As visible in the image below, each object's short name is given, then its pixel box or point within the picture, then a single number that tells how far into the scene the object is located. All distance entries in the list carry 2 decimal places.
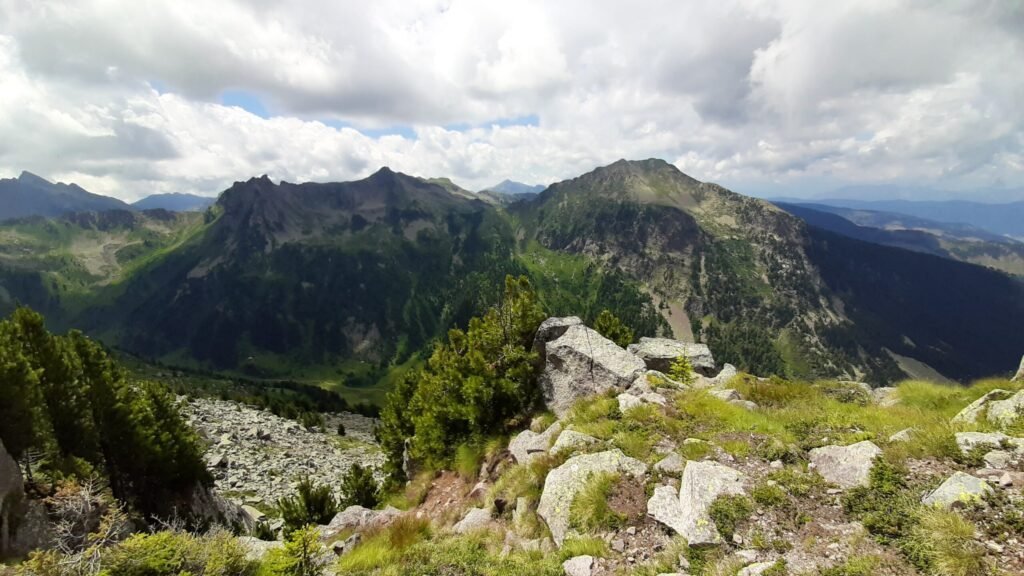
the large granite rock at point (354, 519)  23.03
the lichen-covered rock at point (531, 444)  20.30
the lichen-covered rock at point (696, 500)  10.62
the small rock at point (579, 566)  10.68
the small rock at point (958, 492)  8.79
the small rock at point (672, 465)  13.62
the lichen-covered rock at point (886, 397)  21.10
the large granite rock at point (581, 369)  24.44
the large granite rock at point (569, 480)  13.22
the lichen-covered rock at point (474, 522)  16.04
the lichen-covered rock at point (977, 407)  14.23
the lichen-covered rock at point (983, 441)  10.56
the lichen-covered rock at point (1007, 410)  12.82
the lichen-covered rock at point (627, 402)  19.52
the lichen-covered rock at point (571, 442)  16.74
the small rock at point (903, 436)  12.53
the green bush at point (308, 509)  35.88
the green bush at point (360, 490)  41.67
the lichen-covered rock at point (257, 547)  14.78
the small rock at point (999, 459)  10.12
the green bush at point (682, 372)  26.42
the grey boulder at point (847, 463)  11.40
